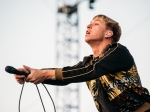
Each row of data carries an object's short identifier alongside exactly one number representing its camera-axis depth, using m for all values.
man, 2.94
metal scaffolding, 22.41
